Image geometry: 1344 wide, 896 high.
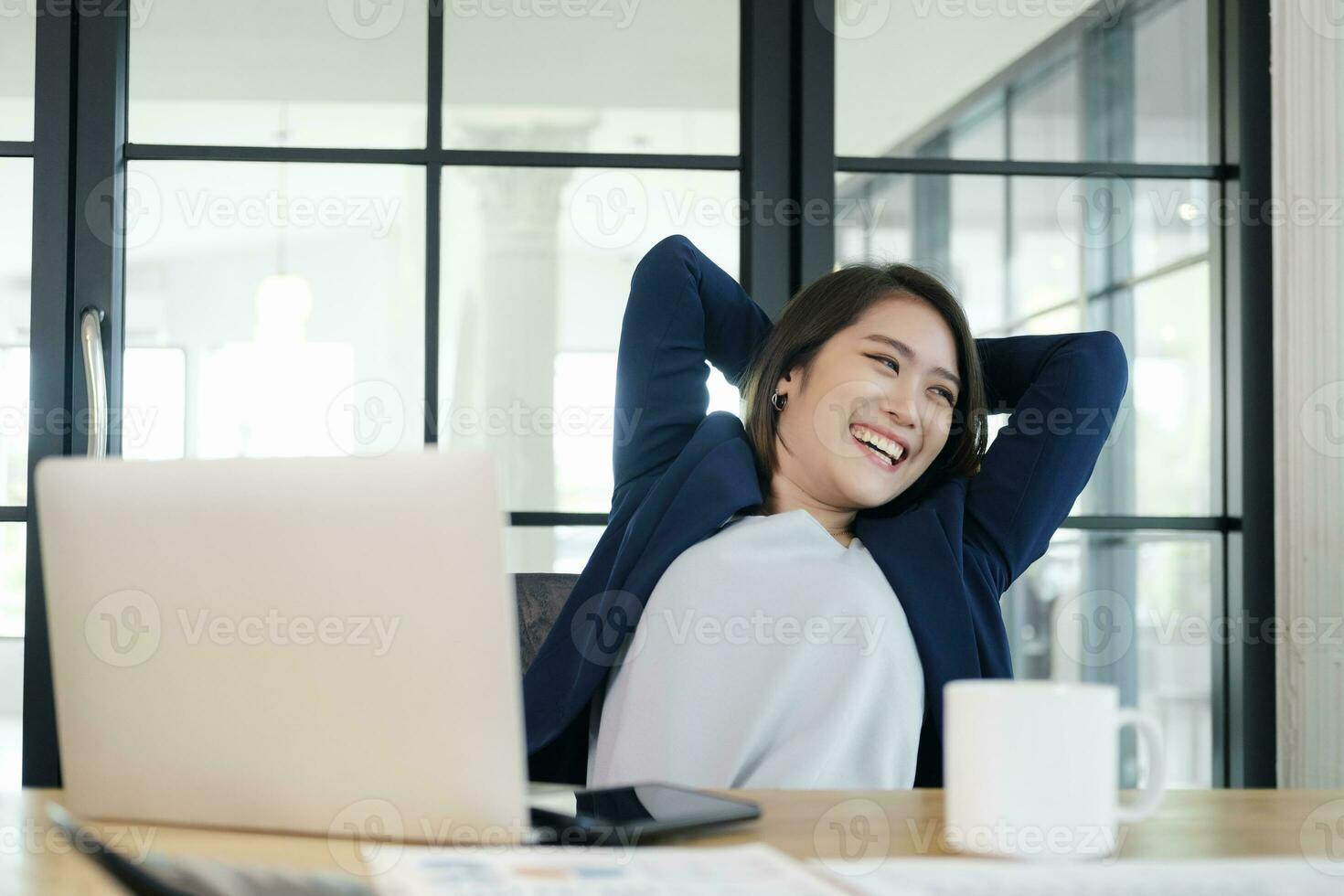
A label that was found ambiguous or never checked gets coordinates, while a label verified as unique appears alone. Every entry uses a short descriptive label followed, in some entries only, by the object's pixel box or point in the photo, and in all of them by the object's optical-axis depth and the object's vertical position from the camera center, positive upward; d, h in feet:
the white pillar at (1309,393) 7.06 +0.52
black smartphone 2.31 -0.65
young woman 4.34 -0.19
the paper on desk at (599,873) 1.87 -0.61
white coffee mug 2.19 -0.50
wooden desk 2.14 -0.68
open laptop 2.16 -0.29
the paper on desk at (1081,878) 1.95 -0.63
